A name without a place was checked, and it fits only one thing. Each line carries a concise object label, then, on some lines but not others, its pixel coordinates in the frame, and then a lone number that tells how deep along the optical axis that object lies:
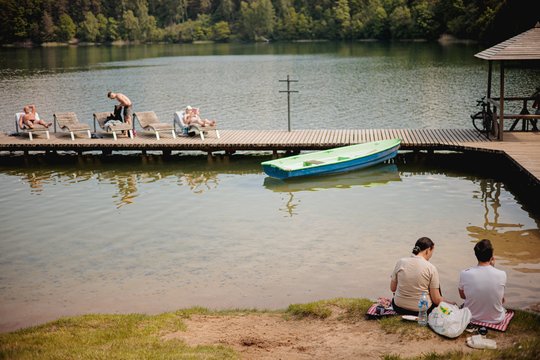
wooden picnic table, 23.11
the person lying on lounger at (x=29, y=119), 26.66
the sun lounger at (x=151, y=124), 26.05
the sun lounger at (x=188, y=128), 25.69
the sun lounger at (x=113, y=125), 25.81
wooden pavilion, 22.36
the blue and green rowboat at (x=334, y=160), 21.86
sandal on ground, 8.73
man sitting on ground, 9.31
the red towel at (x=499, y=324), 9.30
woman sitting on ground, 9.68
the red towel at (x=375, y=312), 10.14
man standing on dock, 25.66
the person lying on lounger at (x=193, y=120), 25.84
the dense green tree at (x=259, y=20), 170.12
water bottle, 9.54
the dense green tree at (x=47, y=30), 164.38
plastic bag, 9.10
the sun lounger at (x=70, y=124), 26.31
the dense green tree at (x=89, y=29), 169.50
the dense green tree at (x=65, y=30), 166.25
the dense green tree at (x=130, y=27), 172.12
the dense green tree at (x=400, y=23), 126.25
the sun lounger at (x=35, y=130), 26.54
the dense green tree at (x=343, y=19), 149.61
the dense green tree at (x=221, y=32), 176.12
